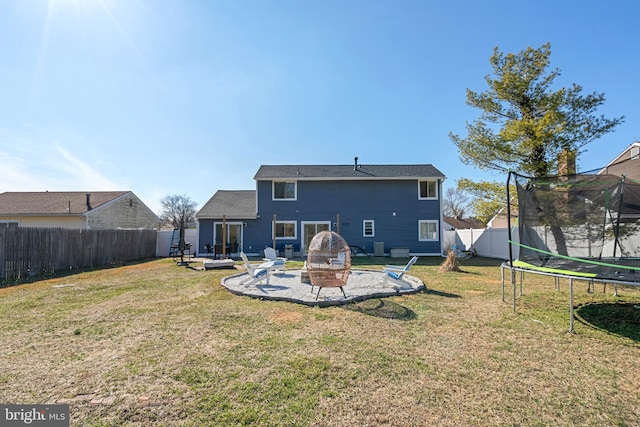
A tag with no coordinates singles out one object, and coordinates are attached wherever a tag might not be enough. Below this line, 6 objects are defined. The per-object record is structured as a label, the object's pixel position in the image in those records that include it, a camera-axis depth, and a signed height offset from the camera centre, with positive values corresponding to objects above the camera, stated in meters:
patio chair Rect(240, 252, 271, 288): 7.87 -1.36
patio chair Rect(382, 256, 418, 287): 7.30 -1.24
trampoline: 5.72 +0.15
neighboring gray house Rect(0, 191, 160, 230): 19.41 +1.19
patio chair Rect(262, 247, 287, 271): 9.47 -1.27
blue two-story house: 19.31 +0.82
